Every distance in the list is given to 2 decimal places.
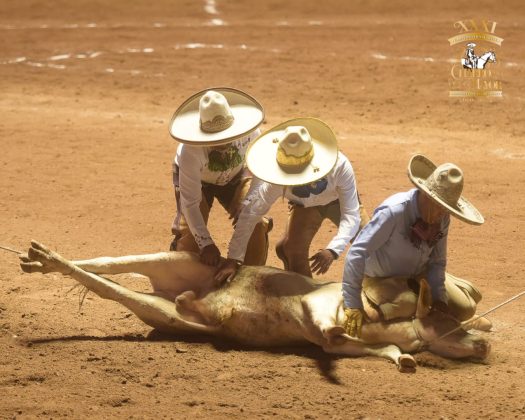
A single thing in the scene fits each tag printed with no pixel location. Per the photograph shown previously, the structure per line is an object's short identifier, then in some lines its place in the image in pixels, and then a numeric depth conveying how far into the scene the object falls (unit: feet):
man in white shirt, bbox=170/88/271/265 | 42.88
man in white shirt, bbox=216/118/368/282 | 40.98
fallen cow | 39.17
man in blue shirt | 37.17
